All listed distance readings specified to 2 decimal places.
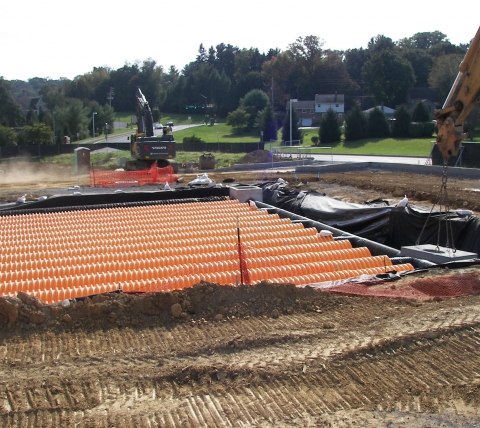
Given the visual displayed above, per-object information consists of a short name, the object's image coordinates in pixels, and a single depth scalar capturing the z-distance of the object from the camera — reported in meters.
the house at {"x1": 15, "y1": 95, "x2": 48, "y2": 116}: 111.89
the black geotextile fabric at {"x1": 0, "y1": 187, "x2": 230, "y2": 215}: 20.34
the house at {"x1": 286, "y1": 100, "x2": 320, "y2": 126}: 93.25
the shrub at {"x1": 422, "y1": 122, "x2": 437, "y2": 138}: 58.88
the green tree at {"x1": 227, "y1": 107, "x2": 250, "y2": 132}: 82.08
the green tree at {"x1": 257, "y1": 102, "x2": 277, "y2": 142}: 68.06
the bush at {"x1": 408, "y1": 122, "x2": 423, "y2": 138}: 59.06
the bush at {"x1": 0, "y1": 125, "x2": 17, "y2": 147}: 61.41
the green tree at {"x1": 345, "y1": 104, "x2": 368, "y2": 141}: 60.47
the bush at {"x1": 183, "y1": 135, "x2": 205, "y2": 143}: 62.62
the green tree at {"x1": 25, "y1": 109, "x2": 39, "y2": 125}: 78.11
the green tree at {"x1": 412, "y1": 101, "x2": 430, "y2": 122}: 60.62
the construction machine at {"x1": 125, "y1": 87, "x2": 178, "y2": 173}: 33.66
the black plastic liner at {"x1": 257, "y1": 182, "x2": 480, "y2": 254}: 13.50
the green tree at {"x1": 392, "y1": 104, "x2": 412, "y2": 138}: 59.62
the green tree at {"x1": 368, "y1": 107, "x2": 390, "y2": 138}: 60.69
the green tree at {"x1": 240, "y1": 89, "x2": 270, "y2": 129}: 87.75
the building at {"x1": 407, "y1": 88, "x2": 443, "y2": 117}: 88.69
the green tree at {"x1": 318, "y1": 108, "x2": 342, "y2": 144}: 59.97
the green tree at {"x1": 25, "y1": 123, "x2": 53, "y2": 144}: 62.19
